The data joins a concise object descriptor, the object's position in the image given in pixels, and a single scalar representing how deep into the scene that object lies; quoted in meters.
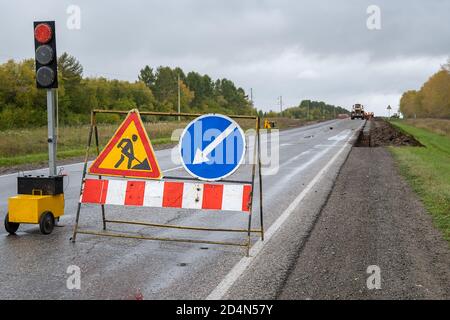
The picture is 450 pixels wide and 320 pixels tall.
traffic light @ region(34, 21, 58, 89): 7.69
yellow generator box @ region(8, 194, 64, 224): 7.62
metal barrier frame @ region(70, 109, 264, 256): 7.02
